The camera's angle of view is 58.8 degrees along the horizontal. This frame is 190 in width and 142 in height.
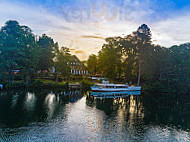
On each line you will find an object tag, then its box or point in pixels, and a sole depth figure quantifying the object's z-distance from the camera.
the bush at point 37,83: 76.00
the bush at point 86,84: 85.46
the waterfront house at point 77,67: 137.12
